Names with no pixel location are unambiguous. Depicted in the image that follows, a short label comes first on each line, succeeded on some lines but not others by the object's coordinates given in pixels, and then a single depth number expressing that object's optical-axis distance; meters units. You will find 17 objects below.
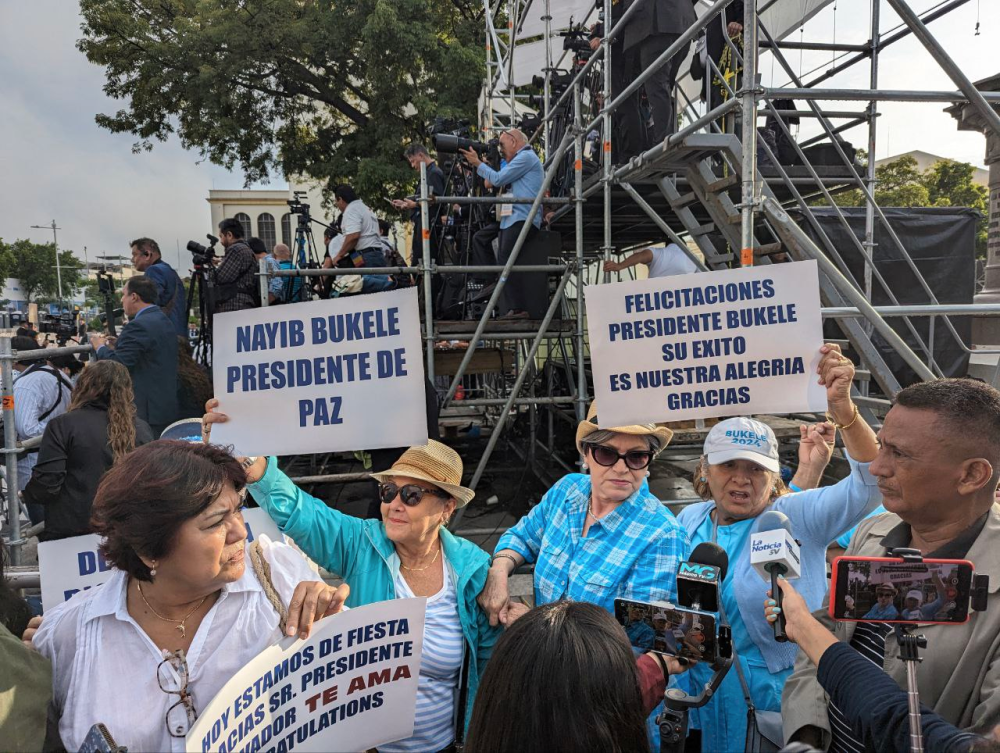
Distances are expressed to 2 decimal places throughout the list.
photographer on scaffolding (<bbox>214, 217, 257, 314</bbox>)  6.74
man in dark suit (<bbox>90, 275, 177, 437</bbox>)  4.61
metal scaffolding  3.23
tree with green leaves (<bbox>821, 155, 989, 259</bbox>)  29.17
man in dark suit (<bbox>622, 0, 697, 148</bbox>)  4.88
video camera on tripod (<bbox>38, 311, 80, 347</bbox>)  11.24
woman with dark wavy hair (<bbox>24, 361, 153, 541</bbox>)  3.50
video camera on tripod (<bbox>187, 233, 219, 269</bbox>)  7.61
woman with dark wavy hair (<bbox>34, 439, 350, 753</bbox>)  1.45
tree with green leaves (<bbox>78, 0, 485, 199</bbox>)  14.38
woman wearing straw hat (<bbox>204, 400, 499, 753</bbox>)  2.06
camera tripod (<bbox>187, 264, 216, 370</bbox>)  7.12
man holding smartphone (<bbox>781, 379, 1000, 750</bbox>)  1.39
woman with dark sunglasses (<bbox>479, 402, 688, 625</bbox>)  2.06
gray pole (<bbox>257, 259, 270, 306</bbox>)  5.36
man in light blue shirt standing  5.69
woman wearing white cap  2.03
